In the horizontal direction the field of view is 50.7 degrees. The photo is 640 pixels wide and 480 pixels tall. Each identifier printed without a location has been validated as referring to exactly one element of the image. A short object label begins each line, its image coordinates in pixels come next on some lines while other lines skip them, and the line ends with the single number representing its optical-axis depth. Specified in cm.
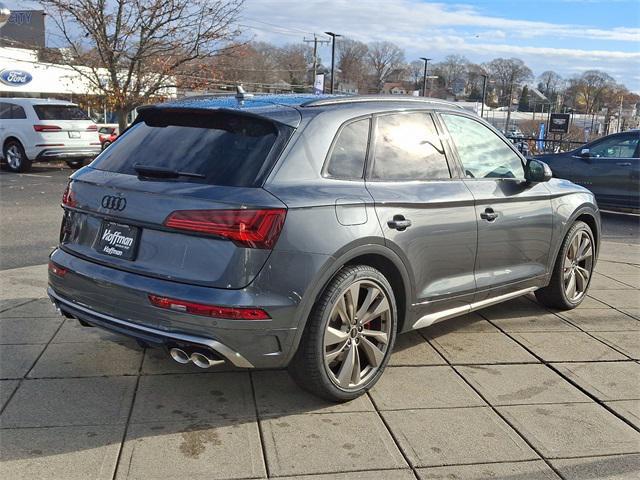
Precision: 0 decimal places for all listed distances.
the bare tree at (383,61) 8631
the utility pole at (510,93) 6131
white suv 1648
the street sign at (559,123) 3462
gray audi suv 330
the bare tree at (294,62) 7038
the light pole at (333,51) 4451
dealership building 3800
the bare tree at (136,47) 1950
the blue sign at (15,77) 3791
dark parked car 1244
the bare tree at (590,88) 7002
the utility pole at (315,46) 7107
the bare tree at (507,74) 8319
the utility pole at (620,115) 5091
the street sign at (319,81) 4634
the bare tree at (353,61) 7862
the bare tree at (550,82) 8069
